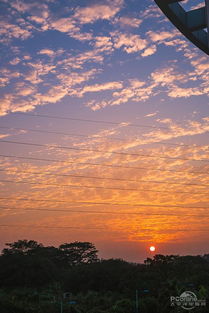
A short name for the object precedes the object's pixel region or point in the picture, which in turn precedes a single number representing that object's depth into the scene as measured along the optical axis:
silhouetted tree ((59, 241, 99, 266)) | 67.75
